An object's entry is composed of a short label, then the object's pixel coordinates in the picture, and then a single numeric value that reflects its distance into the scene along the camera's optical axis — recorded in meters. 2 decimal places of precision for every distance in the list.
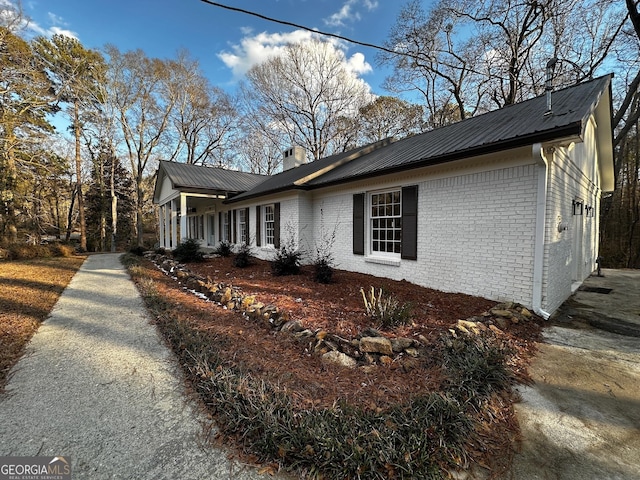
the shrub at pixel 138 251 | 13.20
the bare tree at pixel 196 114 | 21.69
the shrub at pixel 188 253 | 10.48
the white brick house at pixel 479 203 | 4.52
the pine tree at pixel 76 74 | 15.26
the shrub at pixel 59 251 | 13.59
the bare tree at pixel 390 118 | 19.42
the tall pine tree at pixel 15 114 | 10.91
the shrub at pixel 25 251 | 11.58
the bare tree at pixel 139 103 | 19.55
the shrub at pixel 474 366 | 2.47
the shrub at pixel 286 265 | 7.64
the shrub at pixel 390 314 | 3.87
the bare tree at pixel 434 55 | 14.77
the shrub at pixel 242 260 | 9.20
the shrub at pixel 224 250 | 12.09
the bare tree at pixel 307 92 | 19.27
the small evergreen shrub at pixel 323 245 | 6.83
